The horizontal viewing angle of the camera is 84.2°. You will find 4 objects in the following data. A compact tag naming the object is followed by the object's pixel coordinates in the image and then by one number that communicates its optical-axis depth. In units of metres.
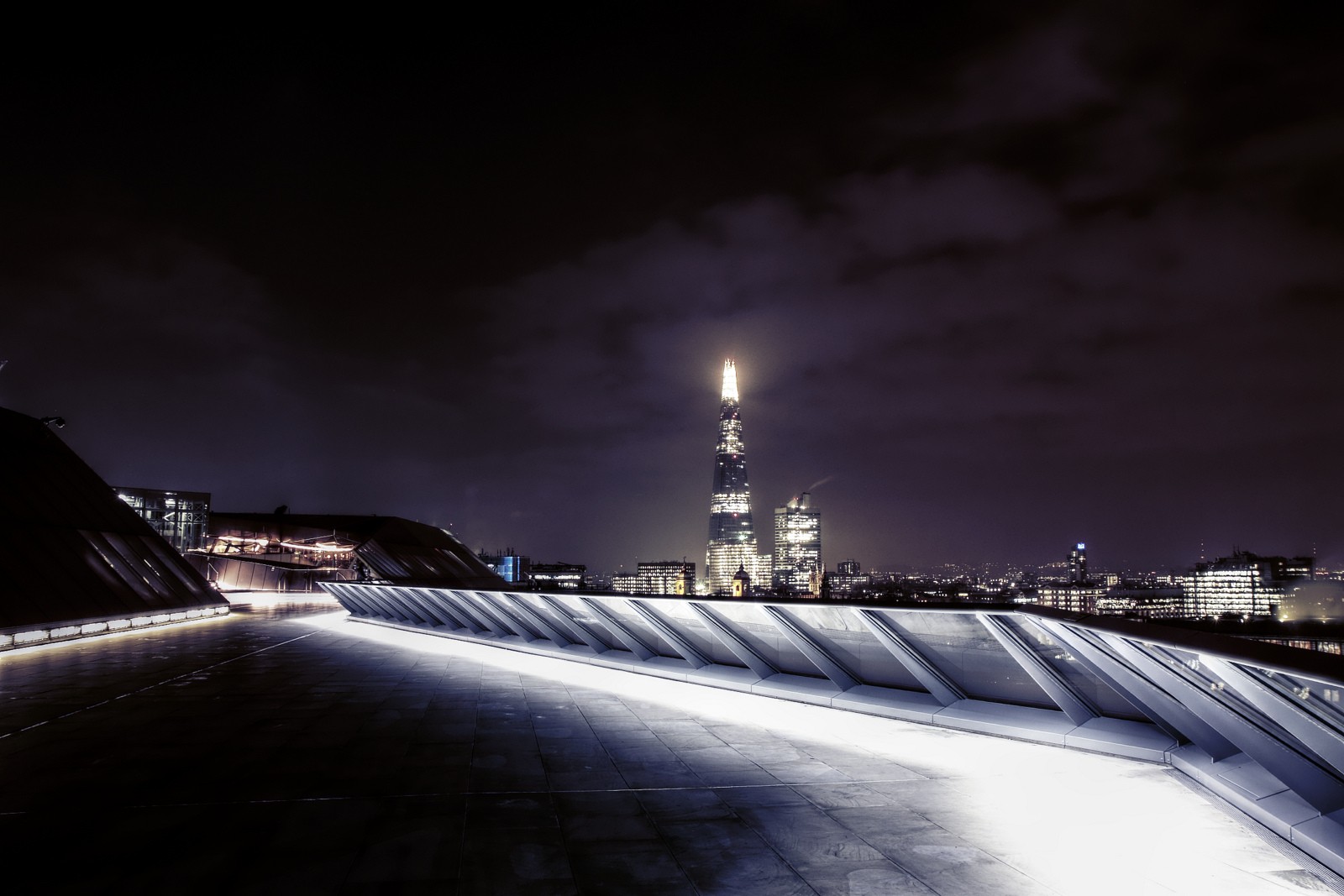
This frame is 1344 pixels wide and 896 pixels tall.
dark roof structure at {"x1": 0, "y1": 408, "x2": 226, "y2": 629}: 18.67
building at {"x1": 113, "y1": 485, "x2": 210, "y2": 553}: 74.88
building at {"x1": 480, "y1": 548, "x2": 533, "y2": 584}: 166.88
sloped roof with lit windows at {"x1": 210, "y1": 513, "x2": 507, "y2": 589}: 64.06
